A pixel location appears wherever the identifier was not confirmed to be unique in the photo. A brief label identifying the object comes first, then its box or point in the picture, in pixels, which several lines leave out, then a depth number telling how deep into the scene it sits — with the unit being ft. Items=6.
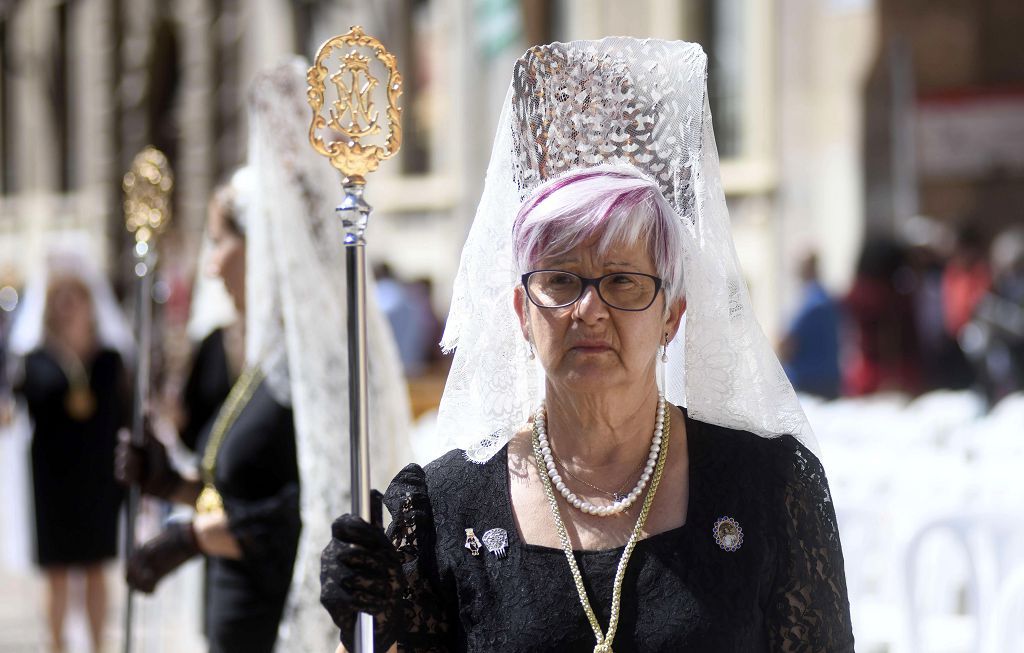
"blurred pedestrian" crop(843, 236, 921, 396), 70.59
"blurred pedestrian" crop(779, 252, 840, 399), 63.98
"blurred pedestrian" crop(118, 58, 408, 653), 24.90
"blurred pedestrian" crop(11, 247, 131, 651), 46.37
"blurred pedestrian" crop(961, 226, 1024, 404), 63.62
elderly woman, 16.05
